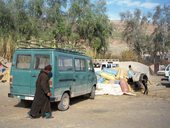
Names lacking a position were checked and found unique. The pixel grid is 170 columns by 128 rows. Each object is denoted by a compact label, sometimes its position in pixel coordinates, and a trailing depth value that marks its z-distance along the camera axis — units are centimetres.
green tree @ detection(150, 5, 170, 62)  3383
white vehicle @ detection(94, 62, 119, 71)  1538
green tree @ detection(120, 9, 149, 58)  3467
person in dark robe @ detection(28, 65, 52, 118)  589
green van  652
